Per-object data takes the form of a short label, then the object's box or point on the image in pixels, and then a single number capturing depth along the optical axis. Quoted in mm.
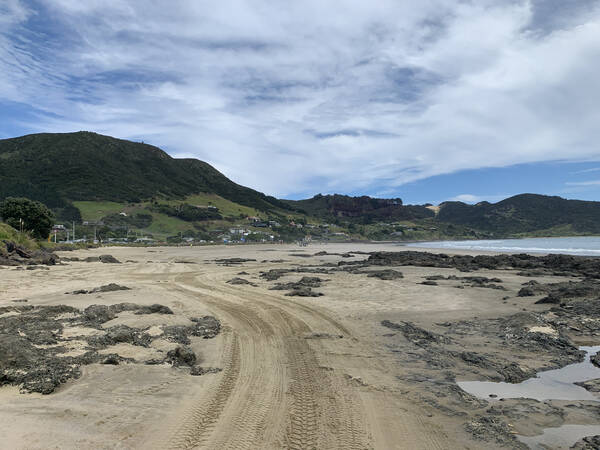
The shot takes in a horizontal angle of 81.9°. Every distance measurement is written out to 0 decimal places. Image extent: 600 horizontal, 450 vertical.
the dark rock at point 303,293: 17844
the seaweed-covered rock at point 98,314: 11005
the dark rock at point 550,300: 15529
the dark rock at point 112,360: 7426
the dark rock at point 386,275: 25656
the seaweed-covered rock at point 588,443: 4735
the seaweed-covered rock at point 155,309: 12613
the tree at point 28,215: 56375
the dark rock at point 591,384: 6880
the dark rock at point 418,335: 9969
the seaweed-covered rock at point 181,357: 7721
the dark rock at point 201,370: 7118
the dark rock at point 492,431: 4906
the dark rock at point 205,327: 10125
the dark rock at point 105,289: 16447
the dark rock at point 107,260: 37312
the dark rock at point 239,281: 22328
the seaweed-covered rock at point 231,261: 44406
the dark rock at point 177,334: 9427
